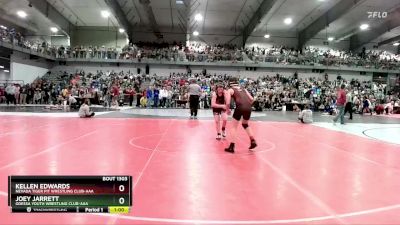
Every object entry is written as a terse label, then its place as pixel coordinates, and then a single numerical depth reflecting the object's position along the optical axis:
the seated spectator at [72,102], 21.44
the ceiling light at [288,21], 34.88
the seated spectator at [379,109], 27.17
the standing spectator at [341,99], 14.41
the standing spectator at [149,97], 26.55
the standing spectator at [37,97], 27.17
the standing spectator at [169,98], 26.92
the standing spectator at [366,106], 26.55
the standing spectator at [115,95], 25.51
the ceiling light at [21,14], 29.59
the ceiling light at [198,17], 33.64
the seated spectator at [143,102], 26.69
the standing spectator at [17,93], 25.67
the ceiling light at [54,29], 33.81
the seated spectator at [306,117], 15.02
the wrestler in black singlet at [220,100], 9.34
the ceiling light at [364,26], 34.58
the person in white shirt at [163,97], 26.47
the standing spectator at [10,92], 24.70
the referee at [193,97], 14.36
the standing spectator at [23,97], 26.37
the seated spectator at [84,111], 14.38
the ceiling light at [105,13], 30.36
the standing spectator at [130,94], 27.61
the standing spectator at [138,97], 27.81
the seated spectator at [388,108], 28.01
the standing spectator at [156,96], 26.22
